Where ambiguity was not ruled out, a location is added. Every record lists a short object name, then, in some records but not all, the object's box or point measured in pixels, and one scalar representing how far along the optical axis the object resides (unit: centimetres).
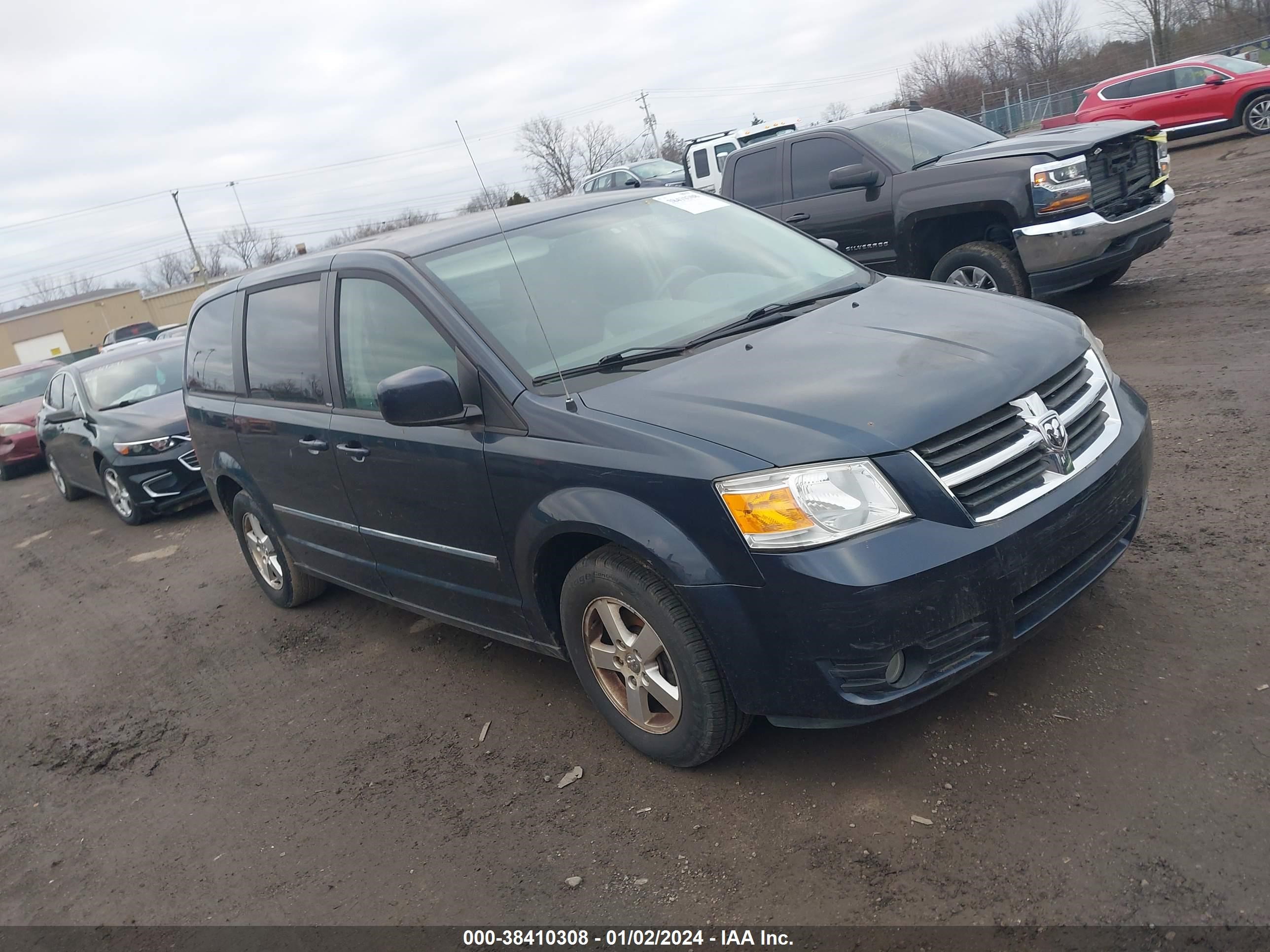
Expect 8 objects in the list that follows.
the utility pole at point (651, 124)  5566
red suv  1802
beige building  6838
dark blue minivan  279
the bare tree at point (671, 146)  5191
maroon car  1435
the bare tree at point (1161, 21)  4488
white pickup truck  2144
